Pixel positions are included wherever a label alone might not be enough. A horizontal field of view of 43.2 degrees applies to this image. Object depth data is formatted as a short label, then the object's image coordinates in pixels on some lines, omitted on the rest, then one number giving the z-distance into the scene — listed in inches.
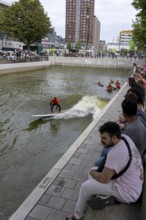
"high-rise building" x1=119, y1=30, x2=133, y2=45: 4518.8
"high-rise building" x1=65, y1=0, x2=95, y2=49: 4699.7
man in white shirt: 96.1
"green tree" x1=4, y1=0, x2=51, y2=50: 1336.3
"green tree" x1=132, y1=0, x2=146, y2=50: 719.1
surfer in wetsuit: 401.2
